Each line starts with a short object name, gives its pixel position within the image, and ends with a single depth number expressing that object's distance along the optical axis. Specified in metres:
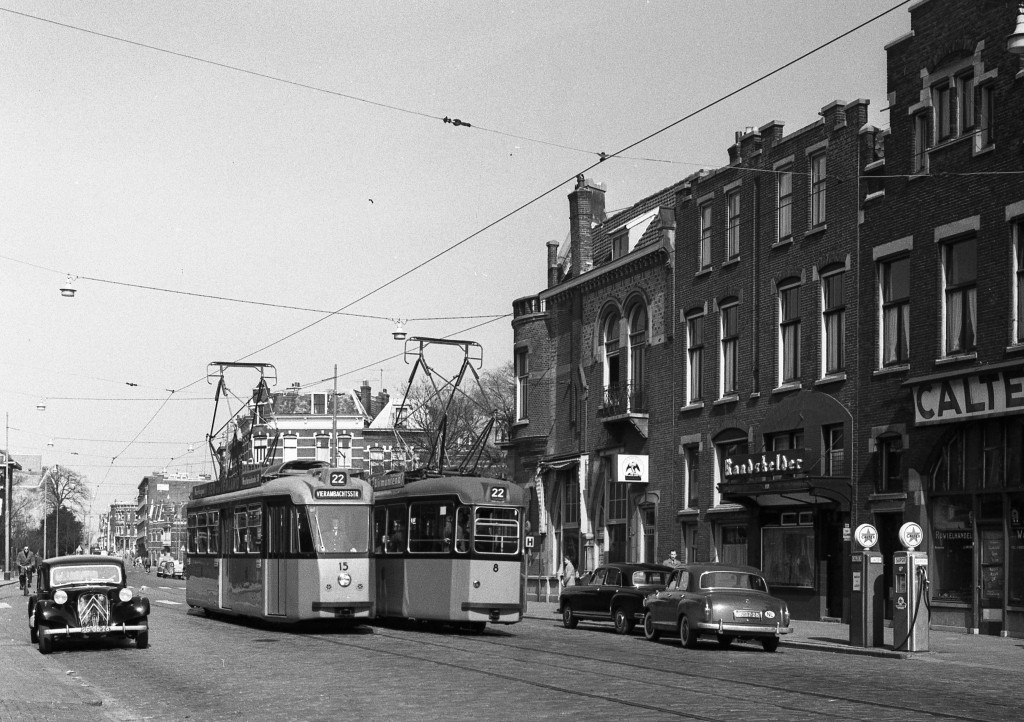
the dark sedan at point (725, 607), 23.75
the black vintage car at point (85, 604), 21.70
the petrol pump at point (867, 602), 24.33
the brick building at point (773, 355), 32.19
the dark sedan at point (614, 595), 28.83
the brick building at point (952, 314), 26.95
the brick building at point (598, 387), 40.69
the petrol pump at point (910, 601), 23.19
